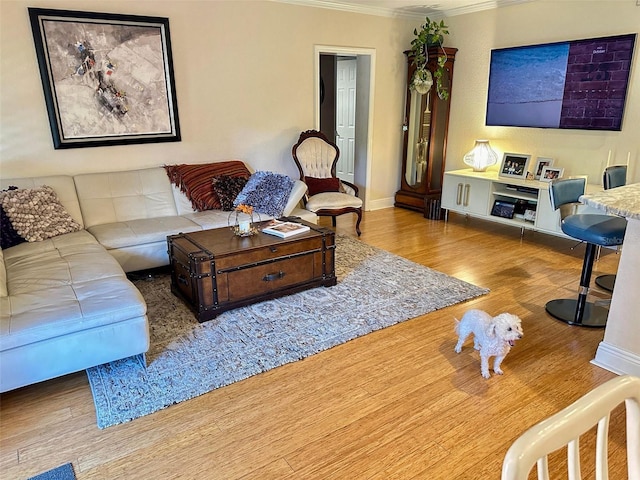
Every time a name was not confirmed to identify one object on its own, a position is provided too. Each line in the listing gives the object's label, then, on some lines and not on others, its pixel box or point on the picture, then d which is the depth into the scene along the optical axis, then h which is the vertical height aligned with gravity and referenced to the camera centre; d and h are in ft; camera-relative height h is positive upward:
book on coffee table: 10.21 -2.66
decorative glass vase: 9.98 -2.61
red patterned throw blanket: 13.24 -1.95
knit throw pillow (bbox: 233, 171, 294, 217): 12.75 -2.27
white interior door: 20.12 -0.10
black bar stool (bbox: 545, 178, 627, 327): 8.34 -2.33
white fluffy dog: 7.07 -3.57
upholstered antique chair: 14.46 -2.27
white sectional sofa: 6.61 -2.86
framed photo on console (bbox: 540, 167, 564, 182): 14.47 -2.03
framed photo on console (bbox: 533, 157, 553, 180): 14.85 -1.79
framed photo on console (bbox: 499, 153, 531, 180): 15.30 -1.87
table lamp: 16.37 -1.64
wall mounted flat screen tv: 12.97 +0.82
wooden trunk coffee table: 9.15 -3.25
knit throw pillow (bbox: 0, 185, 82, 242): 10.25 -2.23
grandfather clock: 17.52 -1.28
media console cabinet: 13.83 -2.98
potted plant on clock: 16.78 +2.06
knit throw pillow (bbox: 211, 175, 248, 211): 13.23 -2.16
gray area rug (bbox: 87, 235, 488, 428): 7.11 -4.22
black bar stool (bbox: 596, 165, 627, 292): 10.14 -1.63
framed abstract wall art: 11.66 +1.09
